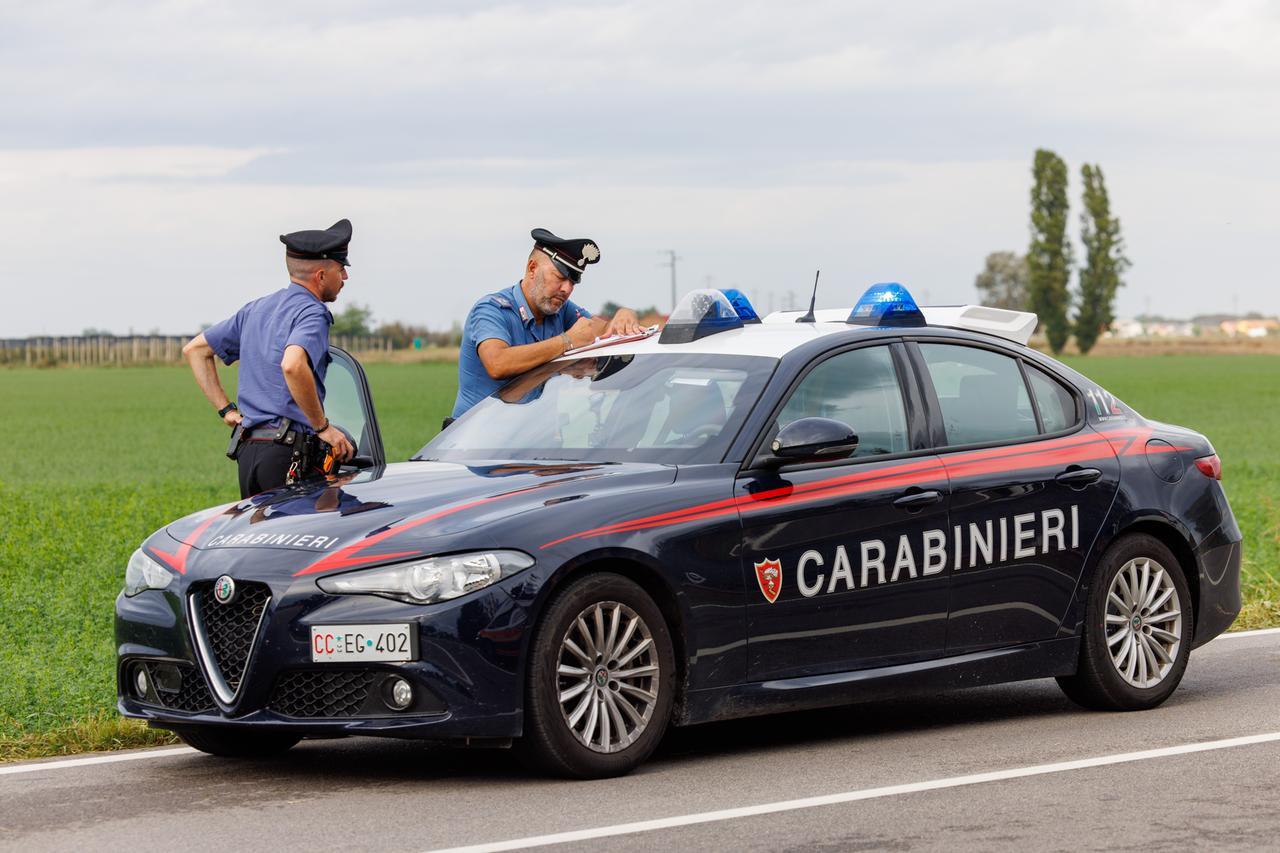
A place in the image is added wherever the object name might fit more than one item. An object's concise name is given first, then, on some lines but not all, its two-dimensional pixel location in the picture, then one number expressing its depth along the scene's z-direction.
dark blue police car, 12.63
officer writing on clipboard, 17.96
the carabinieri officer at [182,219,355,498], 16.62
